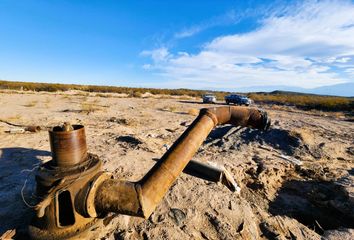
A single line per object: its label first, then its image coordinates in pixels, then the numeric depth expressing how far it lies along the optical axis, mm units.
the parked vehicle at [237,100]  26062
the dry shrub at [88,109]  13298
